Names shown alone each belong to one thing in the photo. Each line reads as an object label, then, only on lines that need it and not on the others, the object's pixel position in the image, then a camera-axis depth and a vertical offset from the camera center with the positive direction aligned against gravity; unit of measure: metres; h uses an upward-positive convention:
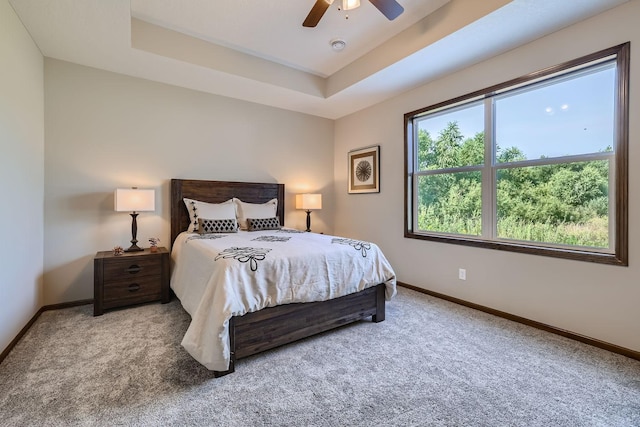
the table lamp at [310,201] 4.35 +0.12
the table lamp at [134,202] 2.94 +0.08
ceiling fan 2.08 +1.55
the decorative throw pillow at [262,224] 3.69 -0.19
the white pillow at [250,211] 3.81 -0.02
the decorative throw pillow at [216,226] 3.32 -0.19
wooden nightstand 2.77 -0.71
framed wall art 4.19 +0.62
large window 2.20 +0.43
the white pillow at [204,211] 3.47 -0.02
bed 1.79 -0.77
